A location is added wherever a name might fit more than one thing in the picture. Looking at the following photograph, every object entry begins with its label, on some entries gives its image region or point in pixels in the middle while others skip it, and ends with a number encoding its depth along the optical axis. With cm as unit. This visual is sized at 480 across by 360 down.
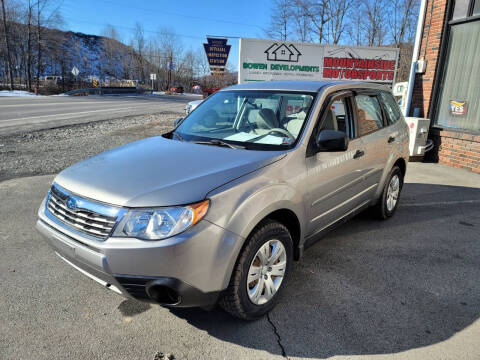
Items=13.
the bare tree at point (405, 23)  3662
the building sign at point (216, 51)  1878
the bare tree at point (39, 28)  4947
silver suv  204
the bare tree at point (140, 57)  8686
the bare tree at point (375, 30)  3806
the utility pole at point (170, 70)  8310
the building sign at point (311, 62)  1148
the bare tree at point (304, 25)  3769
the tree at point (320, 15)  3747
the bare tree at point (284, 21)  3753
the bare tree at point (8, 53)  4150
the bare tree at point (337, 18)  3809
